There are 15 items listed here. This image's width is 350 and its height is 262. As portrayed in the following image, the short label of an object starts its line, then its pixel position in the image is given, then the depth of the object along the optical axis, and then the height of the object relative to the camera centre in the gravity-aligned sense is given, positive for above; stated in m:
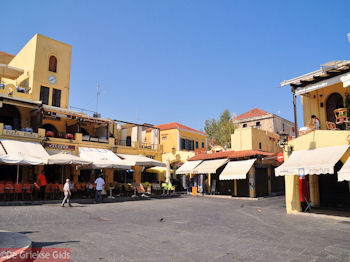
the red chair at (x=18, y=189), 14.66 -1.14
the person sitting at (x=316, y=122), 13.37 +2.31
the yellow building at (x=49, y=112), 19.70 +4.31
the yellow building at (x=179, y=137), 32.97 +3.86
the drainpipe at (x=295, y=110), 13.09 +2.83
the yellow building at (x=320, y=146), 10.34 +0.96
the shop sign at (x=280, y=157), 13.45 +0.59
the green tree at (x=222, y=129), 38.16 +6.25
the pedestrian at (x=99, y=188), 15.59 -1.14
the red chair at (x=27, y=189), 14.98 -1.17
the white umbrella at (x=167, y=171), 21.94 -0.21
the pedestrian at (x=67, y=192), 13.46 -1.18
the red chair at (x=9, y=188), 14.41 -1.08
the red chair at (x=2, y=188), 14.20 -1.09
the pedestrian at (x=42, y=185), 15.79 -1.00
